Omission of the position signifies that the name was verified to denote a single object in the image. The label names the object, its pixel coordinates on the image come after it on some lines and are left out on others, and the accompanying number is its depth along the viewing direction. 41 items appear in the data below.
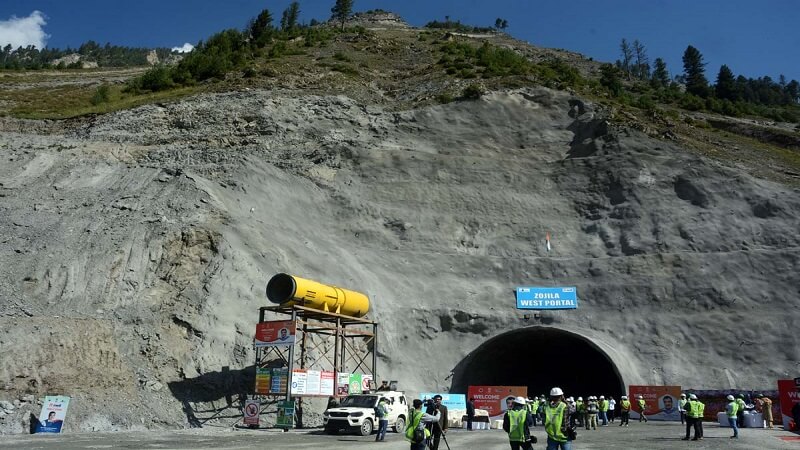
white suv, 20.12
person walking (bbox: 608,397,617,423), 30.25
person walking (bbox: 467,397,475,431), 26.23
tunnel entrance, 31.08
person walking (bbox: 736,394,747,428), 23.19
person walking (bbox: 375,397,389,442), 18.16
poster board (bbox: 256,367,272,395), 21.34
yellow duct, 22.84
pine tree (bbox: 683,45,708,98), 121.72
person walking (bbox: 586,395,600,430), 25.27
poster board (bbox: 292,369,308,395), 21.64
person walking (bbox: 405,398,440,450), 11.06
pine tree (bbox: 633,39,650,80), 145.85
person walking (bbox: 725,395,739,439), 19.70
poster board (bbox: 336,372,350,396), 23.67
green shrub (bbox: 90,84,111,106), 48.41
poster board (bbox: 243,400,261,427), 20.94
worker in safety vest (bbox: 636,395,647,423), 28.62
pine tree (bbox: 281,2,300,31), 105.99
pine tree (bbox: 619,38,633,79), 144.59
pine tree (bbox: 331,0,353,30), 119.70
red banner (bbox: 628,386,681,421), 28.47
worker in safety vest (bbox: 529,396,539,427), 23.61
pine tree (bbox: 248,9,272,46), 73.44
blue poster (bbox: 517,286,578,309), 32.97
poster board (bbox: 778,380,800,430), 22.35
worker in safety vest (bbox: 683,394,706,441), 18.55
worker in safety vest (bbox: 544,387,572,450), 9.98
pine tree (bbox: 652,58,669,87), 129.38
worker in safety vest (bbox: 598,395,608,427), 27.54
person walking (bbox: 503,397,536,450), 10.69
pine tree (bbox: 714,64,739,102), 99.00
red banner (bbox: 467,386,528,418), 28.06
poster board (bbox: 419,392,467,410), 26.42
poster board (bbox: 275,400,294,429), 20.84
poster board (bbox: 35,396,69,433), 17.02
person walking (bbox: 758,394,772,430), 25.69
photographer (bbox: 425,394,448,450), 12.58
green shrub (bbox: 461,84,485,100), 46.19
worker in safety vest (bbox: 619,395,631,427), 26.44
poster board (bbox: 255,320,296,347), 21.55
